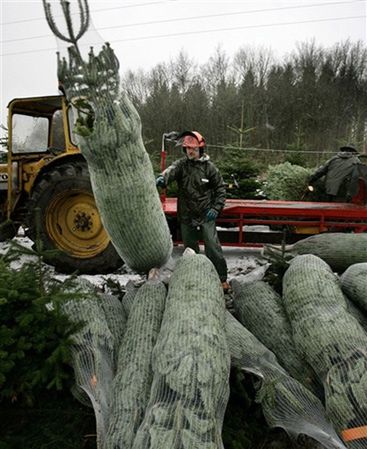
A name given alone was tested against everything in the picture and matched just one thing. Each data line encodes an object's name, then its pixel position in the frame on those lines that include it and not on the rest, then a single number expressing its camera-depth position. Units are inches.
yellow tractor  205.0
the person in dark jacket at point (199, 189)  164.4
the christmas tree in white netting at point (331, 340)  76.1
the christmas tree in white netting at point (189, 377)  64.4
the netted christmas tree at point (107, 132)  90.1
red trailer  230.7
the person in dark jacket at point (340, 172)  244.2
